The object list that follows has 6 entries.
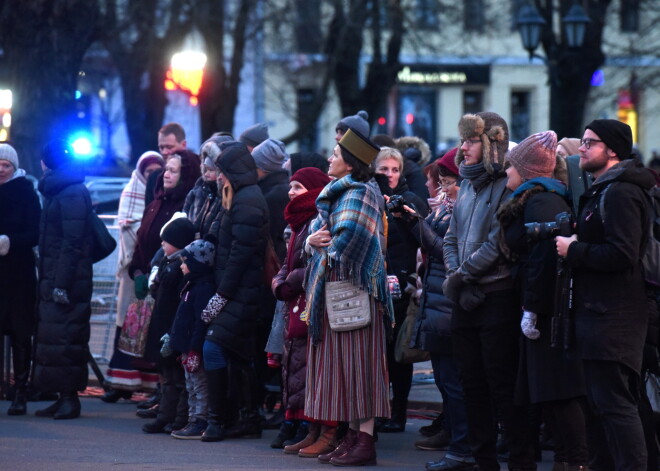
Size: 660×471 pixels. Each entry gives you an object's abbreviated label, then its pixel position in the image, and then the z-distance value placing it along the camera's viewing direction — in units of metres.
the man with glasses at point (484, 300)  15.01
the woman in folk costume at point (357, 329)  16.75
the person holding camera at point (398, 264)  19.70
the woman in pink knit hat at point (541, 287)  14.36
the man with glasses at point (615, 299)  13.55
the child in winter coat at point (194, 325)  18.89
